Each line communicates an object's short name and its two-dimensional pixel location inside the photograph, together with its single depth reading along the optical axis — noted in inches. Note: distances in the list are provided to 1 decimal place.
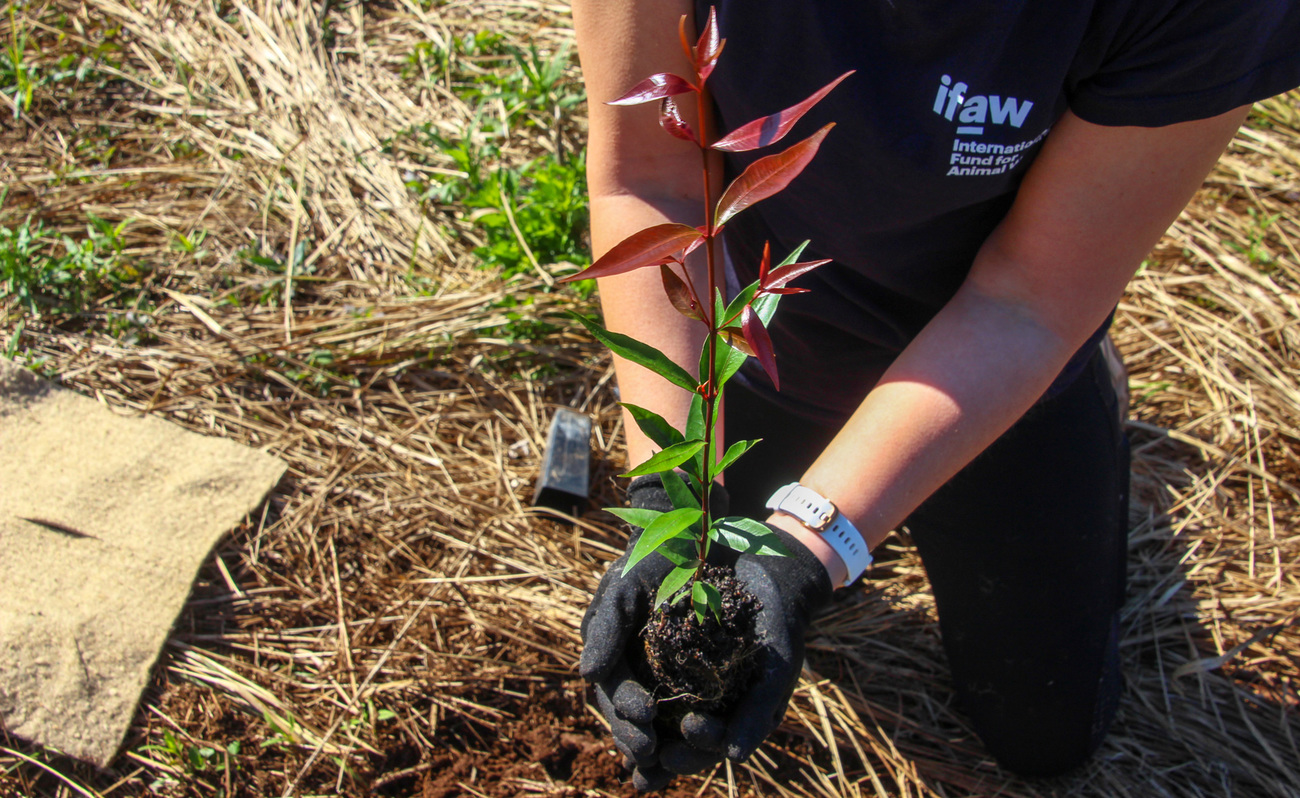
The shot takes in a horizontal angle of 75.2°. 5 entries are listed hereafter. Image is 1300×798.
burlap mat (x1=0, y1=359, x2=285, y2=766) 66.9
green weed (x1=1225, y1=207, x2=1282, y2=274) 106.3
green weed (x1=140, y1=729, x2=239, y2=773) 65.0
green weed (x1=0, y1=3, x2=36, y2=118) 113.4
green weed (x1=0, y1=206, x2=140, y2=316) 92.4
